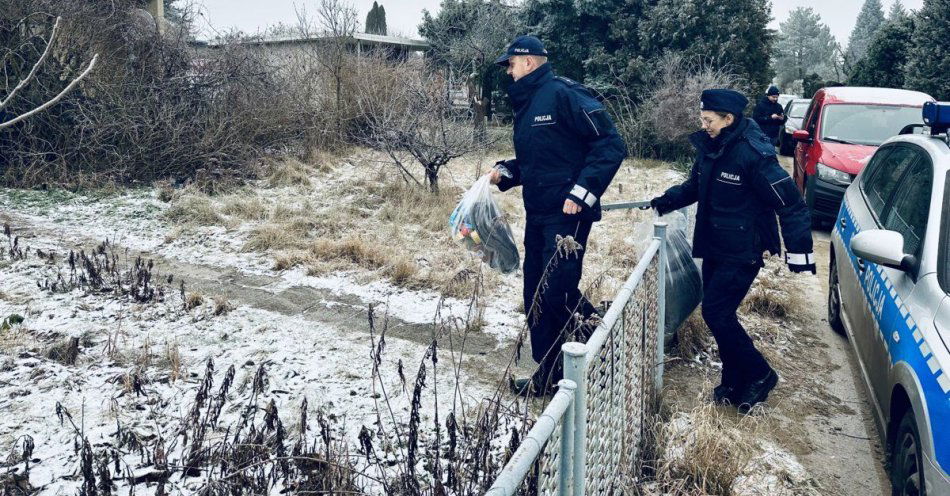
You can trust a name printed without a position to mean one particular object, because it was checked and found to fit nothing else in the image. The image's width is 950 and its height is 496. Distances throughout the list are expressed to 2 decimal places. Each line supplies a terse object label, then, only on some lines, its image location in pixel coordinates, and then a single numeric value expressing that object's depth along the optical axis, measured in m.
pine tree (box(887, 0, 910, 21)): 70.34
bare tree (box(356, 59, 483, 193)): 9.77
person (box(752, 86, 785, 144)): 12.42
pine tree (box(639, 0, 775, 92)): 16.31
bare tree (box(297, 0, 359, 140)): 13.41
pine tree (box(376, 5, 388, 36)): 34.89
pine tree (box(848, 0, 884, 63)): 72.75
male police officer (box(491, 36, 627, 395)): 3.76
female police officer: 3.69
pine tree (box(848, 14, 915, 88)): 21.73
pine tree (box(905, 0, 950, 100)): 18.53
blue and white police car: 2.54
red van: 8.21
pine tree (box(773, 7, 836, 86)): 63.93
